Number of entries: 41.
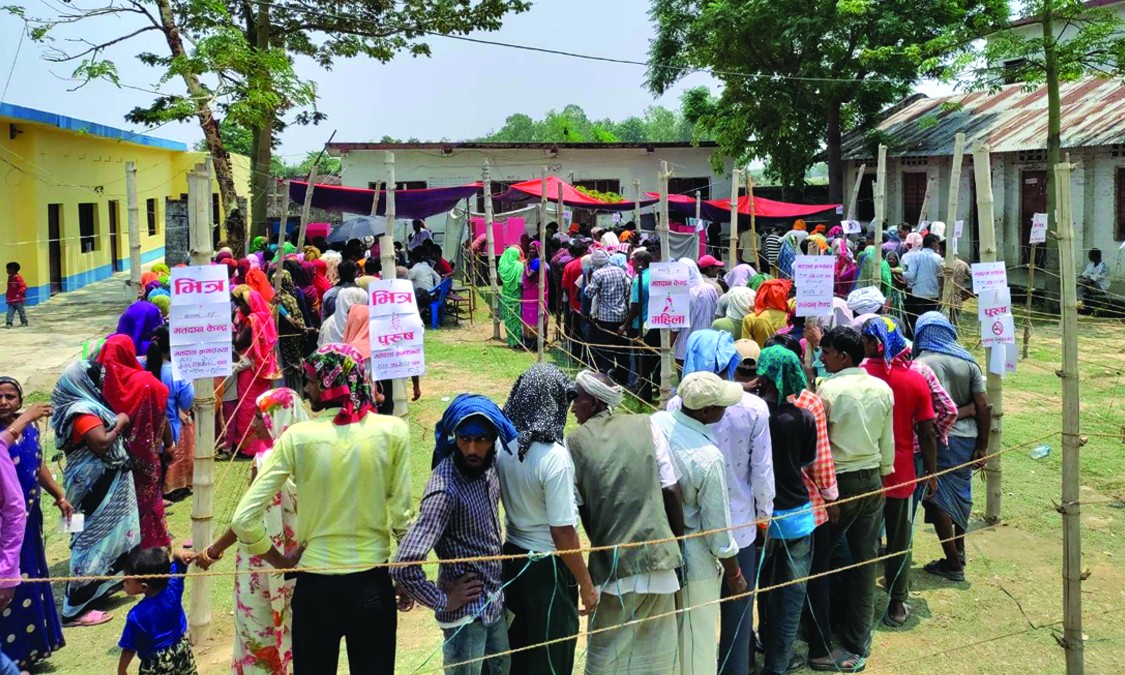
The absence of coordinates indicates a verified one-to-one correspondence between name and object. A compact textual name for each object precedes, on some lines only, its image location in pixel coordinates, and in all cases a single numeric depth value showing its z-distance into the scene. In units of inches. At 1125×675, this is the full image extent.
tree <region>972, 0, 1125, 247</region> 581.0
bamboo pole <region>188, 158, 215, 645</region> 189.0
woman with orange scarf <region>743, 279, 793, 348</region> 301.4
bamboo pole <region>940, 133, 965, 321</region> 296.8
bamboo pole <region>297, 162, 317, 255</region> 307.3
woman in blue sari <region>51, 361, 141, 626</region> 207.9
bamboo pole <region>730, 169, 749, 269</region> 402.0
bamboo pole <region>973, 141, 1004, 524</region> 253.0
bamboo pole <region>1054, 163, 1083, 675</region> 161.3
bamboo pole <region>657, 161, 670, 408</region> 290.4
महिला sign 280.8
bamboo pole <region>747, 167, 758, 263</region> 462.8
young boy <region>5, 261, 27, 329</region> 641.6
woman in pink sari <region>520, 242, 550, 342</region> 546.3
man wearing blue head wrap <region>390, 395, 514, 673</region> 133.7
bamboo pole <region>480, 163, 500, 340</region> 515.2
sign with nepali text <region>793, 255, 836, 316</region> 255.0
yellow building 713.6
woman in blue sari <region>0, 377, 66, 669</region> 183.9
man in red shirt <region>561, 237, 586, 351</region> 469.7
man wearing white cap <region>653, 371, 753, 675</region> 157.2
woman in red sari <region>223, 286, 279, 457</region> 321.4
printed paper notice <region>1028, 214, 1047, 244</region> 504.2
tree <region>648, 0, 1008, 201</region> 828.6
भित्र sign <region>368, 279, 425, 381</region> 202.7
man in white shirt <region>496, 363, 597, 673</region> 139.9
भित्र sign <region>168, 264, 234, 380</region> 181.3
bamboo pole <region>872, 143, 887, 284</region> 328.2
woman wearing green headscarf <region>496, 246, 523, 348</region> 558.3
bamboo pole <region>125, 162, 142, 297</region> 234.7
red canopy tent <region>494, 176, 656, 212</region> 719.8
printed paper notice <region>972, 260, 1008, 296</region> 245.1
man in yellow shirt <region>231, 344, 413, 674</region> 135.8
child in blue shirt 159.6
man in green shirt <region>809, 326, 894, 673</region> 190.7
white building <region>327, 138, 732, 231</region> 1031.0
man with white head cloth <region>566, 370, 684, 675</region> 149.6
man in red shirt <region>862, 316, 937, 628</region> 204.2
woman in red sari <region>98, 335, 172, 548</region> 217.3
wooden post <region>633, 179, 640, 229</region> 658.2
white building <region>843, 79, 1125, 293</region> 700.0
